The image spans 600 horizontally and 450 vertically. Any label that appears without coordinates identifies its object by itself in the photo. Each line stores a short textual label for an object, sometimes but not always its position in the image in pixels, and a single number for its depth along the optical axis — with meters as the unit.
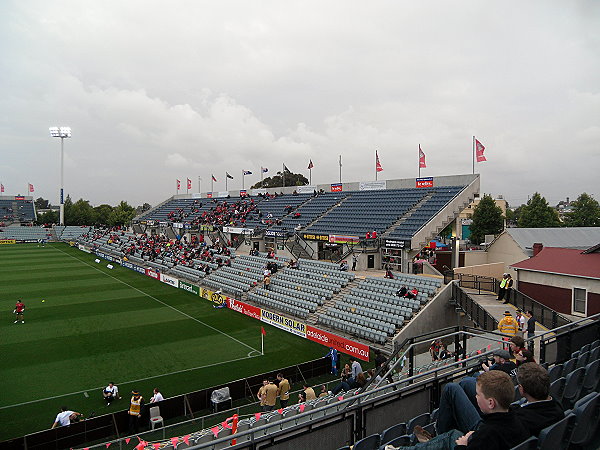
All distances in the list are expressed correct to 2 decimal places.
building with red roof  18.28
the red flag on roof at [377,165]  39.10
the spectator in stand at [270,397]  11.59
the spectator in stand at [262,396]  11.65
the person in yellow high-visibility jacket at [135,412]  11.62
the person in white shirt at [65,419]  11.05
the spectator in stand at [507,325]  12.55
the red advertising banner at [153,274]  37.24
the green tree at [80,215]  103.44
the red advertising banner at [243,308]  24.27
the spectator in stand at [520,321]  14.53
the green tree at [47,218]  102.38
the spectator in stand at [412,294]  20.31
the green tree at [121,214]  95.50
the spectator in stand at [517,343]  6.46
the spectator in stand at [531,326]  10.88
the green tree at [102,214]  107.09
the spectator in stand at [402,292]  20.66
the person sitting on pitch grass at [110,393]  13.52
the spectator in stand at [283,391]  12.19
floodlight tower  80.00
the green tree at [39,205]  195.06
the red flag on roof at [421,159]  34.59
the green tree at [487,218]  53.12
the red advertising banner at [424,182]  33.88
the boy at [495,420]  3.08
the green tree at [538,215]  54.41
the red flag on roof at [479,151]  29.89
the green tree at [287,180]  97.06
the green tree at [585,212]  58.81
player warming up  23.08
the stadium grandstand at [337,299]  5.60
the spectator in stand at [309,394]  11.66
